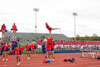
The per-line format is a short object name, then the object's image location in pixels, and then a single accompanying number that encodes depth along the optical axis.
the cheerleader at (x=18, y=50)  9.24
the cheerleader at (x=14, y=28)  13.73
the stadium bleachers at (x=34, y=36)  51.23
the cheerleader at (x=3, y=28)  13.23
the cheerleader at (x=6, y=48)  10.87
